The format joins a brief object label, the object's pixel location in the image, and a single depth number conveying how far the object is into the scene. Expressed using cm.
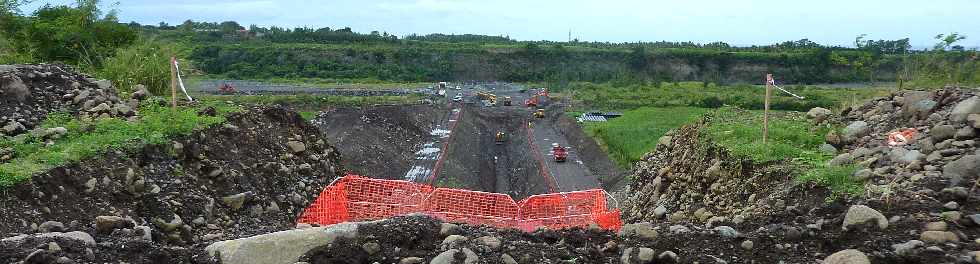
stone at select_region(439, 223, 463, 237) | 540
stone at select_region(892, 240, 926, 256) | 478
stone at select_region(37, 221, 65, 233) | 579
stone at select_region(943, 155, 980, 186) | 607
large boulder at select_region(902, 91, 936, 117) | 855
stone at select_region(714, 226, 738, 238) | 536
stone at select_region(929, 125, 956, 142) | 725
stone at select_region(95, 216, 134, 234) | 564
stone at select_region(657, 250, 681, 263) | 489
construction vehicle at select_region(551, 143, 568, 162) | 2425
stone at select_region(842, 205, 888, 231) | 534
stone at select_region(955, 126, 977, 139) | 705
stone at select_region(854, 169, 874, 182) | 679
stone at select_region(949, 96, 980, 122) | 739
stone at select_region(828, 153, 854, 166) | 761
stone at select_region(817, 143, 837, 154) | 870
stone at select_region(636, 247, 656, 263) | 490
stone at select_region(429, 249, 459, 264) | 476
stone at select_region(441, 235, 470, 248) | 508
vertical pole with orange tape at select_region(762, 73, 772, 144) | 879
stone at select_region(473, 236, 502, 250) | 501
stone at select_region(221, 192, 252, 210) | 834
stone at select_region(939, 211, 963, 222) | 530
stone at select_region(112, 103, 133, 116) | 959
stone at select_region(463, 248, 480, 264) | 474
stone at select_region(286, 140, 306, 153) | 1129
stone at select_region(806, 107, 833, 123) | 1074
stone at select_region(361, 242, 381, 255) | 503
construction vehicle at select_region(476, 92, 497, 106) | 4554
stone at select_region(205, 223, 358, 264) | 496
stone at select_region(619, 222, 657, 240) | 543
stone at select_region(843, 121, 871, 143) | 896
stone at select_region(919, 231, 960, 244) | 495
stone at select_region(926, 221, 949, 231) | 514
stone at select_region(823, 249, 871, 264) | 469
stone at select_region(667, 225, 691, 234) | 560
